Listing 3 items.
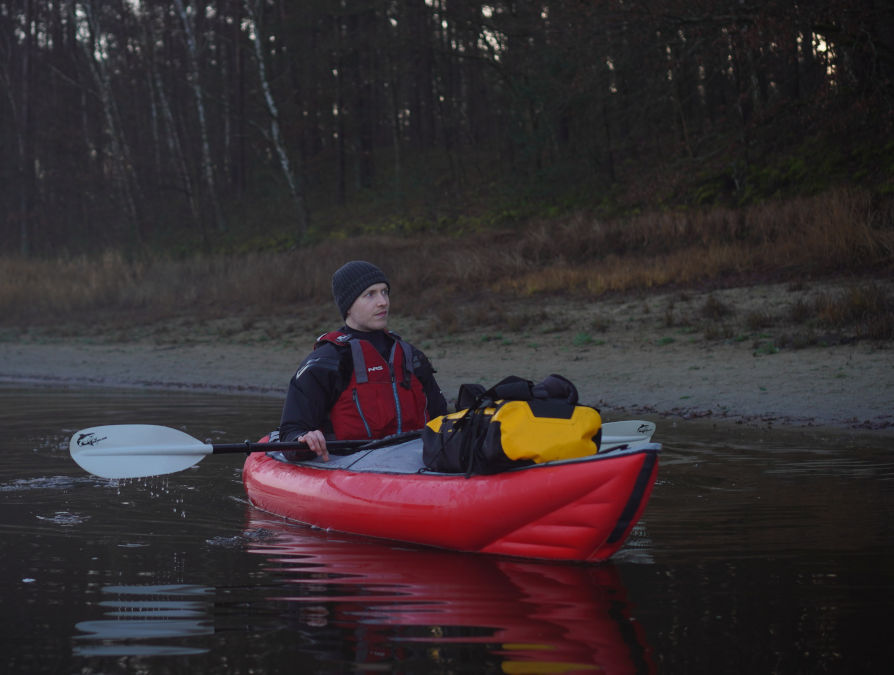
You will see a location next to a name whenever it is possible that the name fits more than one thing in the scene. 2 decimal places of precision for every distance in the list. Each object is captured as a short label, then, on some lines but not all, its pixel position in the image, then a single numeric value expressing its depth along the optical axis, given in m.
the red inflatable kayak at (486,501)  3.96
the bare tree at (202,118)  25.05
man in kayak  5.16
